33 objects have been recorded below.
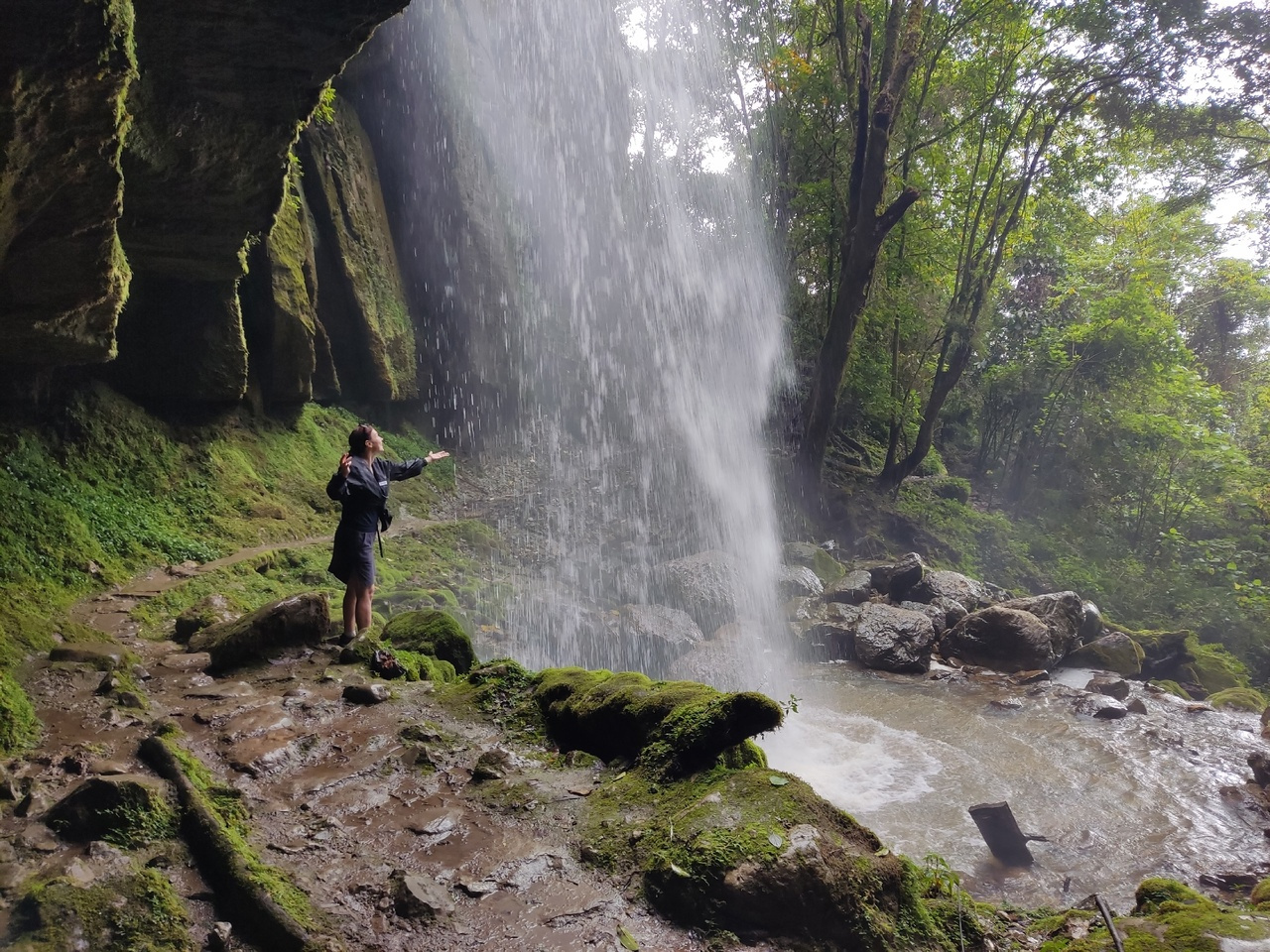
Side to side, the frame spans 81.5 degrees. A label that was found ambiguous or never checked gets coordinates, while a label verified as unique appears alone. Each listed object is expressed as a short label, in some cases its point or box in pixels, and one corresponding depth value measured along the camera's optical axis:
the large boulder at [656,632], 10.78
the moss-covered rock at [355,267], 13.72
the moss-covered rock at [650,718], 3.61
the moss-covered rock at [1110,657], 12.73
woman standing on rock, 5.88
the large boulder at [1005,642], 12.22
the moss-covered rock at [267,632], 5.43
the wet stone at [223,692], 4.79
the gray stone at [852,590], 14.82
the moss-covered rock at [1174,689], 11.91
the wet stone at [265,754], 3.83
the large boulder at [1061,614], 13.01
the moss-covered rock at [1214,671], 13.17
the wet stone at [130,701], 4.31
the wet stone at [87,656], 4.75
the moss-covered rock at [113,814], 2.77
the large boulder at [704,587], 12.40
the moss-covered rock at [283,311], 10.92
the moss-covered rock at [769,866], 2.72
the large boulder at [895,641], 12.11
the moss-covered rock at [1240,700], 11.08
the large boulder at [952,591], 14.99
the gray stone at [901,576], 15.08
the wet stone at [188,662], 5.41
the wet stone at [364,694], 4.87
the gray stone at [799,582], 14.49
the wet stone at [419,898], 2.74
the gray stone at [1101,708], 10.07
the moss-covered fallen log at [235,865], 2.48
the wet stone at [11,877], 2.38
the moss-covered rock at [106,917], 2.21
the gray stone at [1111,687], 10.92
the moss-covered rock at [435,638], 6.31
